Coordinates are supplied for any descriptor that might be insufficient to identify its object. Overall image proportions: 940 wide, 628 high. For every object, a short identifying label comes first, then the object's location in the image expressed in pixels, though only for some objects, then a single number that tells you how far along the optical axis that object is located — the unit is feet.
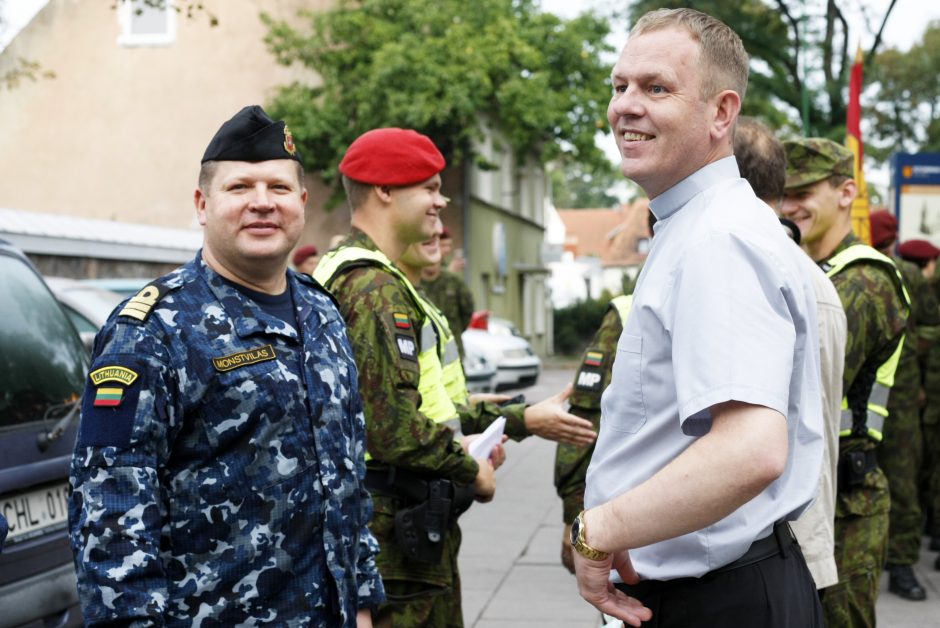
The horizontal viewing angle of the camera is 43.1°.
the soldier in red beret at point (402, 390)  11.51
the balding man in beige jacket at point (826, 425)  10.16
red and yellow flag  31.58
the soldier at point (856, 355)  12.32
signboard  38.45
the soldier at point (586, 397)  14.44
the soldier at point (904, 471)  21.35
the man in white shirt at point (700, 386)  6.37
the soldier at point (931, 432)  25.93
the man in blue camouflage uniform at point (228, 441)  8.04
